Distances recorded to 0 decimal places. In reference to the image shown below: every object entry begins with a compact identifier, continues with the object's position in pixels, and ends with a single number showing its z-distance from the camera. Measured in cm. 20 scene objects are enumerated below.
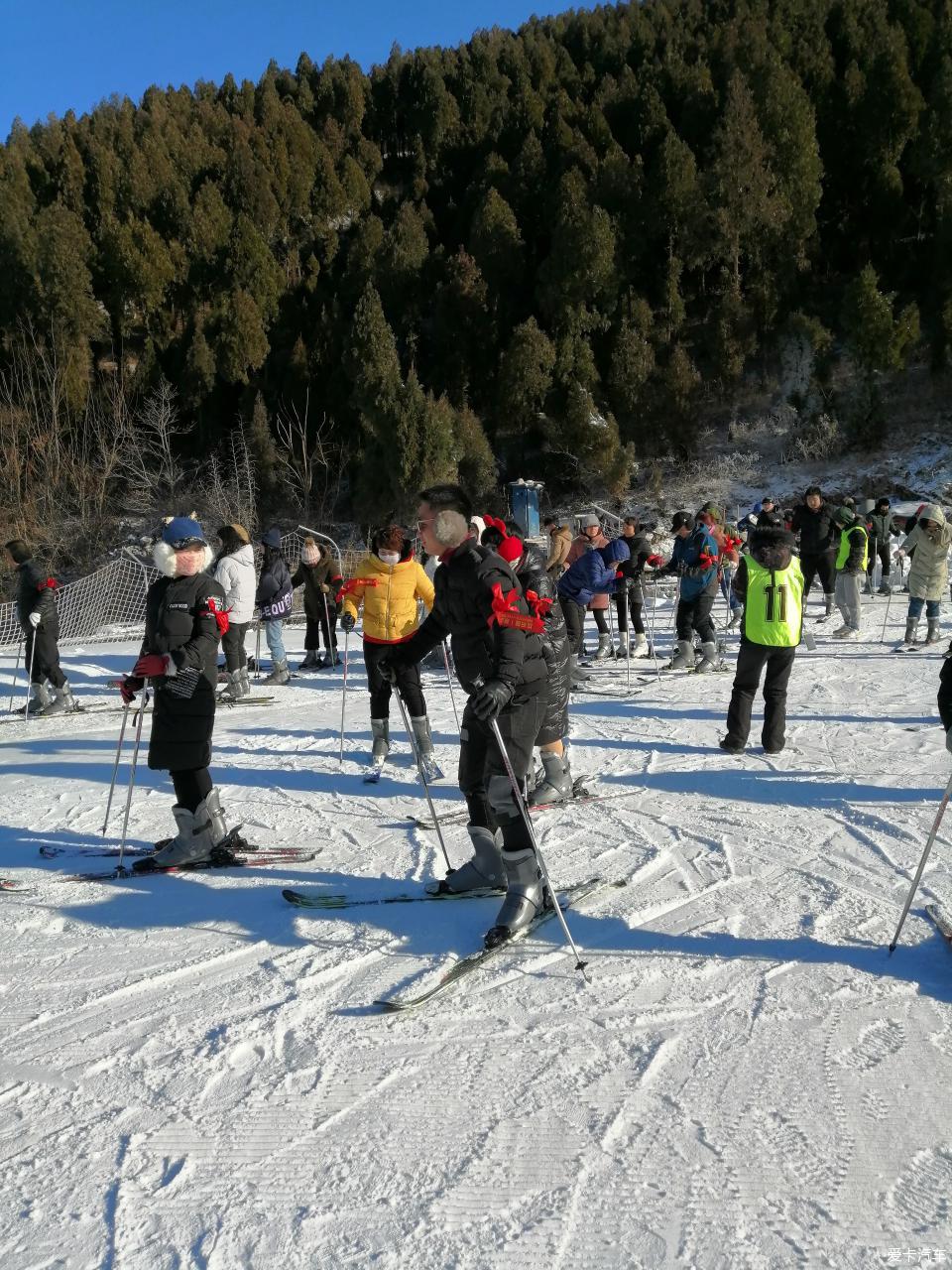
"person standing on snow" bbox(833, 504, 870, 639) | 1182
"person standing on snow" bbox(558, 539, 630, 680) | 961
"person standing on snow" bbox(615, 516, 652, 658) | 1201
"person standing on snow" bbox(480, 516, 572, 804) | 469
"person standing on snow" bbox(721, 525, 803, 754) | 685
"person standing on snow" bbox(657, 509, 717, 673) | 1033
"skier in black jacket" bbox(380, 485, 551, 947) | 391
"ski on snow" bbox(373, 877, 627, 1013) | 347
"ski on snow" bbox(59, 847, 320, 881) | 502
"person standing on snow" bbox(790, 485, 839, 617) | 1329
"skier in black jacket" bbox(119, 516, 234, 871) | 485
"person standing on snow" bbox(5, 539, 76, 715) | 953
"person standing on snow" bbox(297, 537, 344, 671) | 1195
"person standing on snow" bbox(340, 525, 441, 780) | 712
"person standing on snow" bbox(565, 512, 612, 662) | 1044
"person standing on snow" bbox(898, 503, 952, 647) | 1087
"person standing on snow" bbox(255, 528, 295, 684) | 1123
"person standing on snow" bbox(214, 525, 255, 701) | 946
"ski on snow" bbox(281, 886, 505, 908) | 447
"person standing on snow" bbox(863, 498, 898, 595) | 1642
